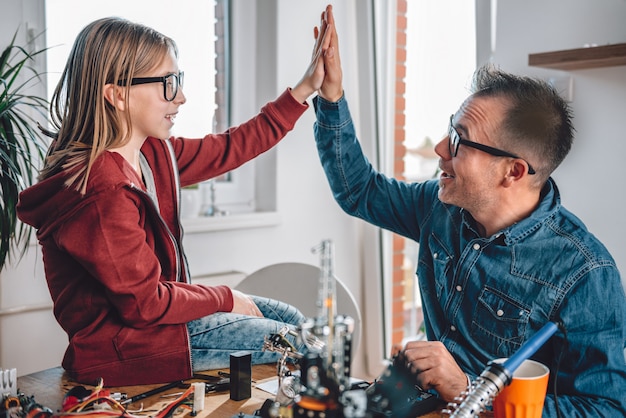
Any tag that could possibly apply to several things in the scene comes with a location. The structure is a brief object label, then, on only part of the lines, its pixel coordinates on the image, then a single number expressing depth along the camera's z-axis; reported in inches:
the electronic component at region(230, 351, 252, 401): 45.6
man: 46.4
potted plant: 65.2
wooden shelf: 70.8
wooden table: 44.5
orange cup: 37.0
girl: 49.5
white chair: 74.9
